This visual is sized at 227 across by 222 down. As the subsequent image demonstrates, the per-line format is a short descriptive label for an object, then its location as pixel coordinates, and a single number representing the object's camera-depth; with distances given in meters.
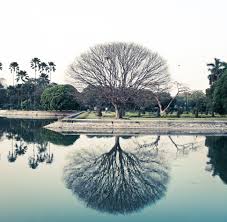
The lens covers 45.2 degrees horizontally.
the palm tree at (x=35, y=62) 62.74
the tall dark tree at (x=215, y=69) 45.31
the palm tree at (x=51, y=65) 66.28
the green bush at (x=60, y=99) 50.32
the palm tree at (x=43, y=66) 64.09
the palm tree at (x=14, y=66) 62.24
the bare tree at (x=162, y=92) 39.80
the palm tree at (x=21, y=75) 62.32
